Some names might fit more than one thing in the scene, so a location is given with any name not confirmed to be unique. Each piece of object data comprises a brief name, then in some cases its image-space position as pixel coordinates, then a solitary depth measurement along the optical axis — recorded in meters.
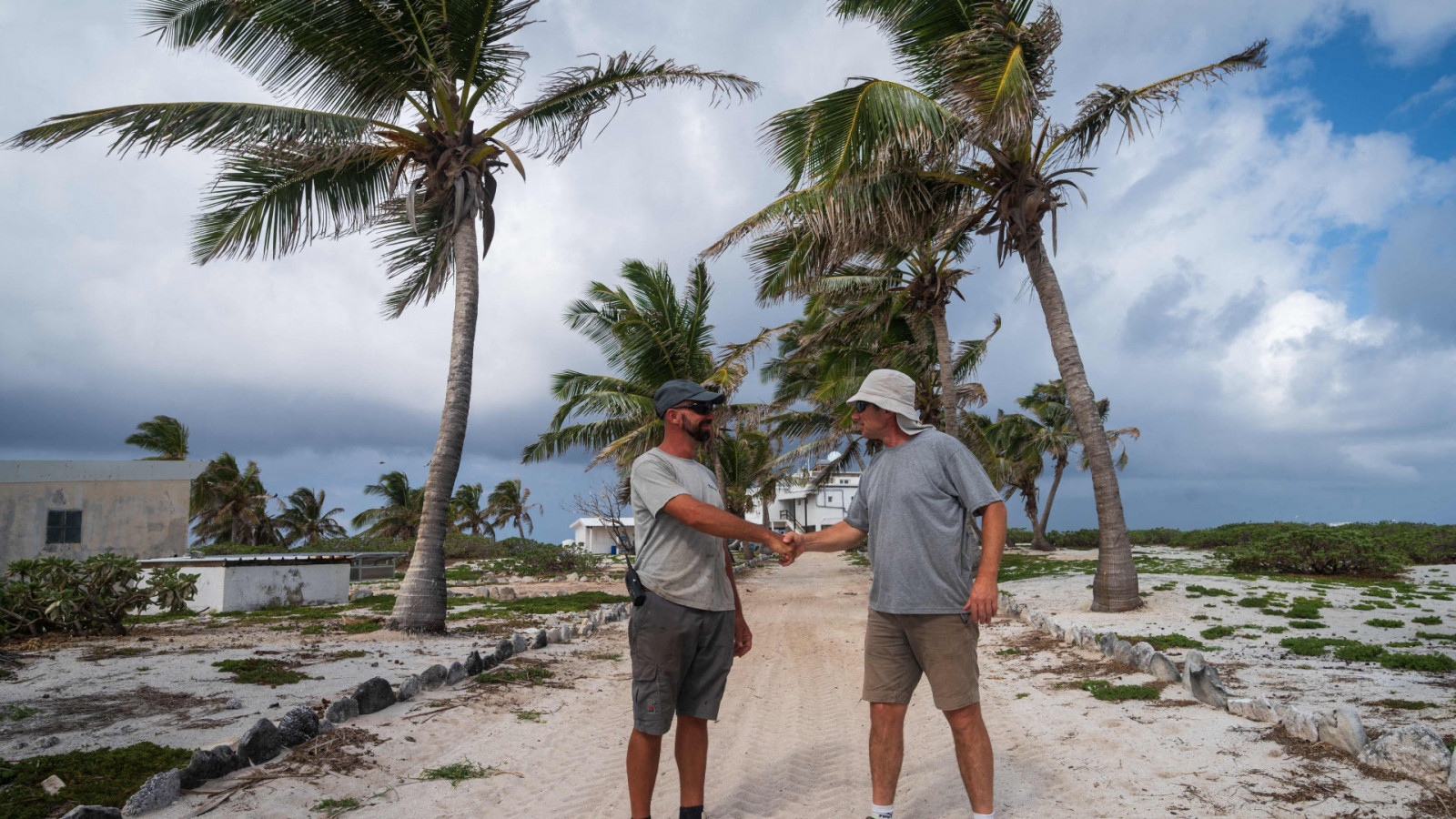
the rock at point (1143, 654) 6.57
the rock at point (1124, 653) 6.90
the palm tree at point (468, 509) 52.36
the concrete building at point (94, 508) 18.47
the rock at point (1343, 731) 4.00
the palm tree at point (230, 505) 36.81
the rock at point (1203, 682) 5.16
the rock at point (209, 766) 3.76
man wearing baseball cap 3.26
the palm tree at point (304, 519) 46.03
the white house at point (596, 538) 54.95
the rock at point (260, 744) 4.15
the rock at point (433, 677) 6.27
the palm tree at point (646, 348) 18.95
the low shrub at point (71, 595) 9.03
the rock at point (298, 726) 4.45
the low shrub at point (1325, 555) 15.65
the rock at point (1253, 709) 4.75
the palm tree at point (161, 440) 34.34
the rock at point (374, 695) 5.35
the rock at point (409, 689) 5.86
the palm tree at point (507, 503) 55.97
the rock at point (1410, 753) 3.66
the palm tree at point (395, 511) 47.88
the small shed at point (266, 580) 13.23
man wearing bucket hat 3.27
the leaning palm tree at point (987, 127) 9.96
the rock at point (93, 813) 3.15
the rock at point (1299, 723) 4.29
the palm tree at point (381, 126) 9.77
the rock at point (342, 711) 5.00
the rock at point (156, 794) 3.46
